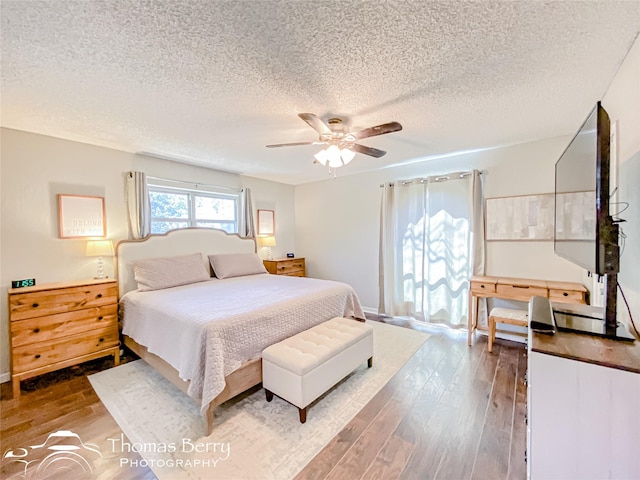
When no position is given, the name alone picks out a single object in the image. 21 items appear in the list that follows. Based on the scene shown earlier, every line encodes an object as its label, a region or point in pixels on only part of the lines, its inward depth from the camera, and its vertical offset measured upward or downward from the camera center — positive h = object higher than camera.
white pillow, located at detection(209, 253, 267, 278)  3.86 -0.46
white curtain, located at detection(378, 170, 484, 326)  3.53 -0.19
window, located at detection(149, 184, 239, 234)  3.70 +0.41
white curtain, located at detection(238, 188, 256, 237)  4.59 +0.36
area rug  1.58 -1.38
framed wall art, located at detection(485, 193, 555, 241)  3.04 +0.17
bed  1.89 -0.68
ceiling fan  2.10 +0.82
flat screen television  1.23 +0.06
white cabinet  1.03 -0.76
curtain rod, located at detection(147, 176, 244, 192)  3.62 +0.78
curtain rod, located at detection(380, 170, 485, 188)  3.54 +0.78
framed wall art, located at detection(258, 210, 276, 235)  4.93 +0.23
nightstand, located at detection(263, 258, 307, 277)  4.77 -0.61
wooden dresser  2.29 -0.85
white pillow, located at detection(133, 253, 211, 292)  3.07 -0.45
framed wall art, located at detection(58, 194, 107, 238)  2.81 +0.22
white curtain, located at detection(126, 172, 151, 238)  3.31 +0.42
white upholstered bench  1.93 -1.02
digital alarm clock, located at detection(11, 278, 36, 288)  2.50 -0.44
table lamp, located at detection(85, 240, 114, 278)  2.88 -0.15
